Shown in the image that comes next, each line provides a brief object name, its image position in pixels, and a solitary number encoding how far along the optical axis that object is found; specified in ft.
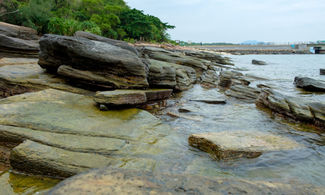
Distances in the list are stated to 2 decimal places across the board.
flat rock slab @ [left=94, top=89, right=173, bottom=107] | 18.31
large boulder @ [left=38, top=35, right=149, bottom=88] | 22.24
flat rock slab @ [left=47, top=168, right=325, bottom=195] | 7.02
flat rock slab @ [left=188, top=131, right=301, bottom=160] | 13.19
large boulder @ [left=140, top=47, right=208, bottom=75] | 50.72
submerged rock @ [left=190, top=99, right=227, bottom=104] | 29.30
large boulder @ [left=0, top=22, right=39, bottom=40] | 53.72
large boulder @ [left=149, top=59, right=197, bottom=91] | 27.77
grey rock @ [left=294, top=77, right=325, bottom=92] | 39.81
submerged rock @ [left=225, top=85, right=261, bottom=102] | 32.41
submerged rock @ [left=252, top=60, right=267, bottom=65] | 109.40
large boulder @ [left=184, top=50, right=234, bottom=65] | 94.43
